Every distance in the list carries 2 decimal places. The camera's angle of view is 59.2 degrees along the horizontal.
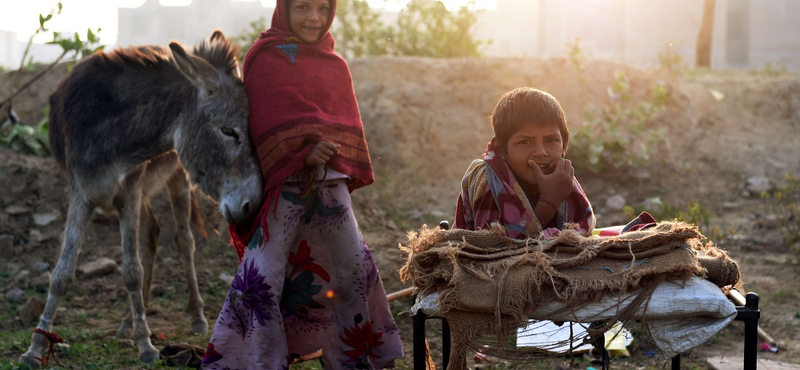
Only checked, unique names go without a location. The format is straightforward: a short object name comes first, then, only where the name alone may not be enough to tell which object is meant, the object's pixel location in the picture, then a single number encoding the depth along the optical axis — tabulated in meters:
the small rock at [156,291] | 5.42
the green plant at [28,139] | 6.93
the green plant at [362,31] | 10.23
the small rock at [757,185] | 7.68
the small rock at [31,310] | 4.79
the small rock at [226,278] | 5.54
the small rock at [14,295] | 5.19
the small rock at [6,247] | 5.79
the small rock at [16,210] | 6.08
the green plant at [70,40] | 5.18
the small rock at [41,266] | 5.70
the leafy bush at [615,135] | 7.70
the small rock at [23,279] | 5.44
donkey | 3.22
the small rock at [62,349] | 4.06
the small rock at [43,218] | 6.06
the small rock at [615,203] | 7.26
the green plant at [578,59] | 8.53
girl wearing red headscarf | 3.01
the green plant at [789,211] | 6.12
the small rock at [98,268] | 5.56
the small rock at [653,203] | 7.04
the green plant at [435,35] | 9.98
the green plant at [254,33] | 9.91
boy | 2.67
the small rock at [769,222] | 6.74
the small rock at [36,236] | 5.91
